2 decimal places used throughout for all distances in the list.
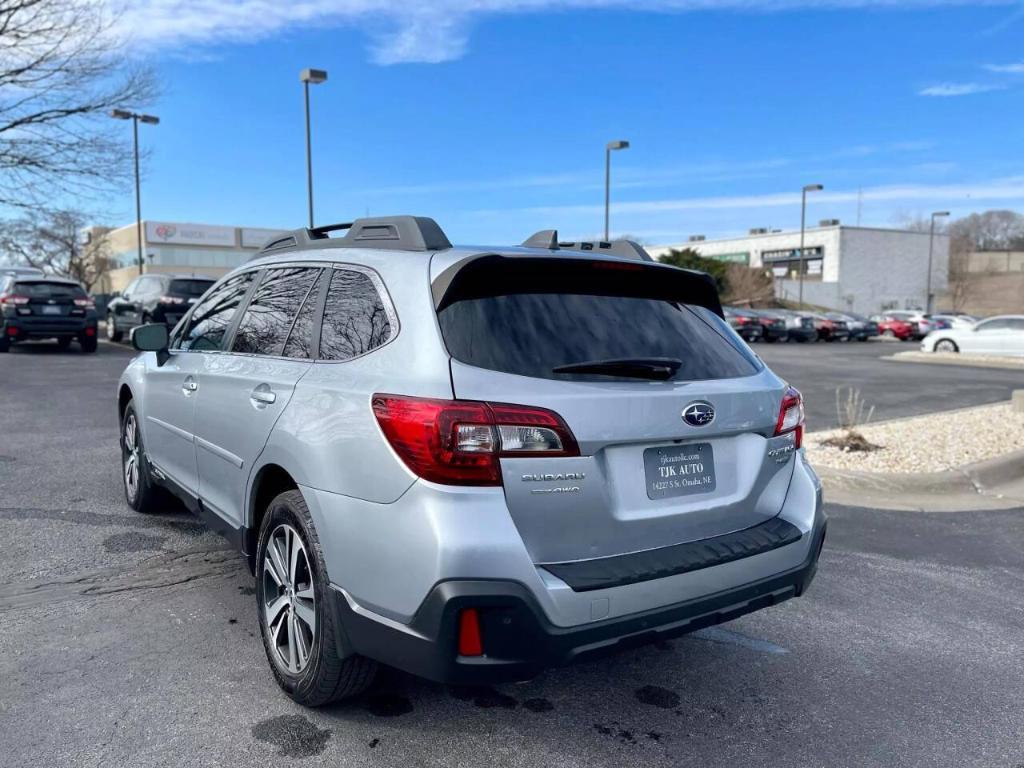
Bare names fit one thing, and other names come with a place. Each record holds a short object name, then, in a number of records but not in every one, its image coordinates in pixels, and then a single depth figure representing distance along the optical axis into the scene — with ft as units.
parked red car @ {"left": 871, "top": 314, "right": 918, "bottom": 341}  138.00
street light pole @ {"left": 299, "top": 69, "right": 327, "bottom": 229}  70.90
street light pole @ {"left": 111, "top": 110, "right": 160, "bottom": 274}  73.57
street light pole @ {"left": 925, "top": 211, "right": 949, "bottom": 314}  200.13
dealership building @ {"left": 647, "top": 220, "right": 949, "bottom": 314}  226.38
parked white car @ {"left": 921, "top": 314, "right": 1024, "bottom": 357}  82.43
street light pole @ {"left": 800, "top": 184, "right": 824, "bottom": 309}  158.17
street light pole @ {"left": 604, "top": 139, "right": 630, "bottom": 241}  107.55
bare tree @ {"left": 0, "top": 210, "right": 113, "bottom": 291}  201.67
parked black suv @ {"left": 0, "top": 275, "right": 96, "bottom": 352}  57.36
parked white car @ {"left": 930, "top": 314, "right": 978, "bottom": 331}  133.20
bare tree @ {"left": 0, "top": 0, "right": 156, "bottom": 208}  60.54
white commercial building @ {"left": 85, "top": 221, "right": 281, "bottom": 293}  253.24
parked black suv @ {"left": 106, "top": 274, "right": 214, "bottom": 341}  60.90
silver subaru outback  8.22
